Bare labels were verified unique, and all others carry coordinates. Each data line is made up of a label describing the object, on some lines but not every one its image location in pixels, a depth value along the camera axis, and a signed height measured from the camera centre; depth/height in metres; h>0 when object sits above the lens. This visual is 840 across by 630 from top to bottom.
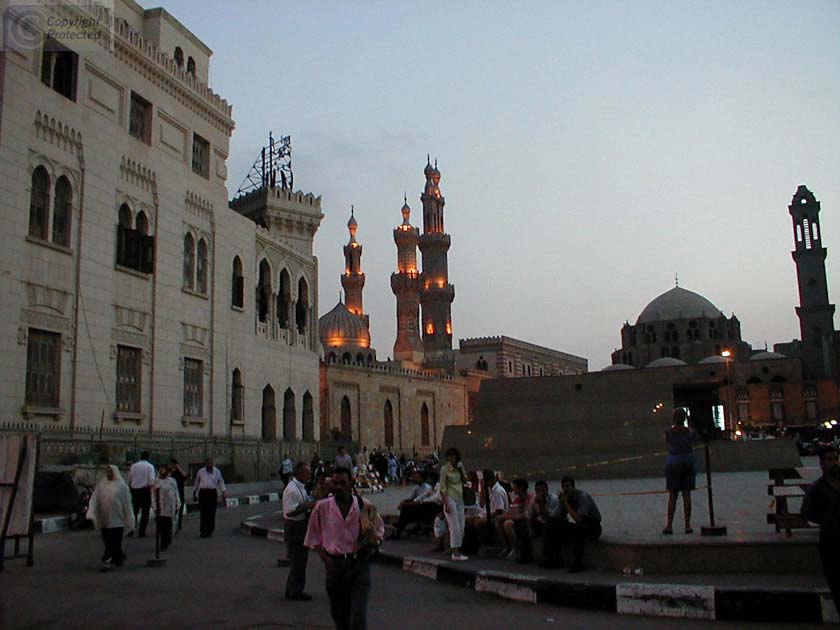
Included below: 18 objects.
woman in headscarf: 9.59 -0.71
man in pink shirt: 5.38 -0.74
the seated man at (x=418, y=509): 11.98 -0.92
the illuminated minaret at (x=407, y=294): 69.75 +13.15
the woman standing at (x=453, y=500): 9.75 -0.65
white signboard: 9.61 -0.29
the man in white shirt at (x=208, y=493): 12.98 -0.69
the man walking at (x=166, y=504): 11.28 -0.74
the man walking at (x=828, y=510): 5.82 -0.53
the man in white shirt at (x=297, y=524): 7.82 -0.79
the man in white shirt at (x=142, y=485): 13.23 -0.54
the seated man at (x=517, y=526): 9.35 -0.95
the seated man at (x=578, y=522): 8.25 -0.80
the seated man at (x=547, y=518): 8.59 -0.78
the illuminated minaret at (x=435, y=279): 72.44 +14.59
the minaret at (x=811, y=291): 73.25 +13.51
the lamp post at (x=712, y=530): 8.16 -0.88
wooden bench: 7.55 -0.69
